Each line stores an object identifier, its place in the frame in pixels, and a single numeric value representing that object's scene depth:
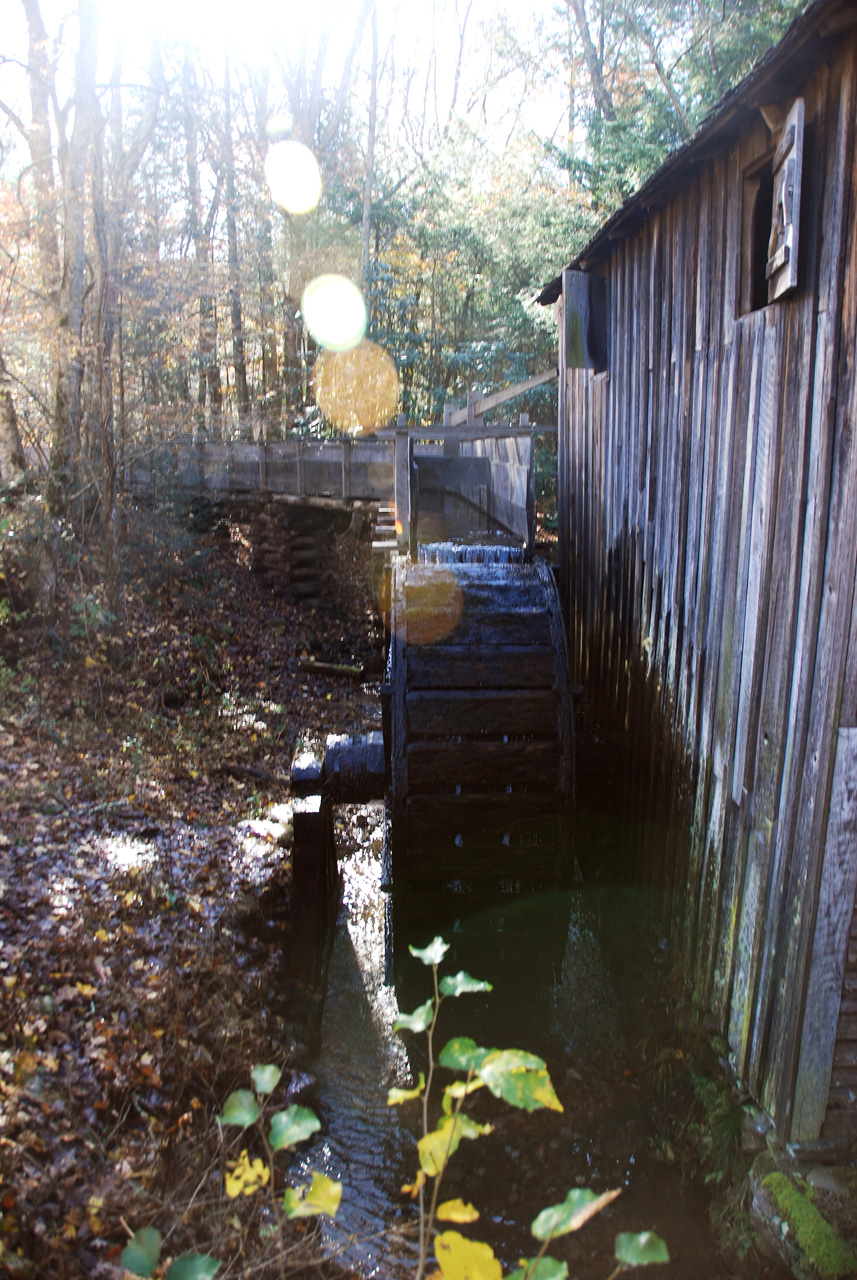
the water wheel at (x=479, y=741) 5.88
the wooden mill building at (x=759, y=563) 2.87
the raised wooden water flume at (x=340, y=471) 9.51
